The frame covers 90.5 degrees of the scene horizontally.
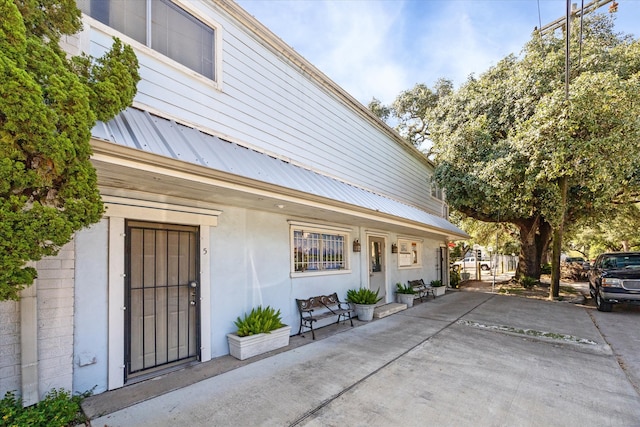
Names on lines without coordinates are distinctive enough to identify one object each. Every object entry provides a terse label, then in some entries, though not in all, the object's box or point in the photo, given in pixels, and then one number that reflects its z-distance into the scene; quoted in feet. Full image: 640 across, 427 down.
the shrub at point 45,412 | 9.19
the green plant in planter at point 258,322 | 17.19
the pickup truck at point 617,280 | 27.94
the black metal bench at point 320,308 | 21.39
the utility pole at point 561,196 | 34.63
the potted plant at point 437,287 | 41.04
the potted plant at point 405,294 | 33.22
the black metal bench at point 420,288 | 36.92
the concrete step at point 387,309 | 27.40
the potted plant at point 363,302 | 25.79
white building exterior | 11.37
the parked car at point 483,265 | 95.00
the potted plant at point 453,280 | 53.39
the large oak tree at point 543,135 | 29.53
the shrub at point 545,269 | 66.28
